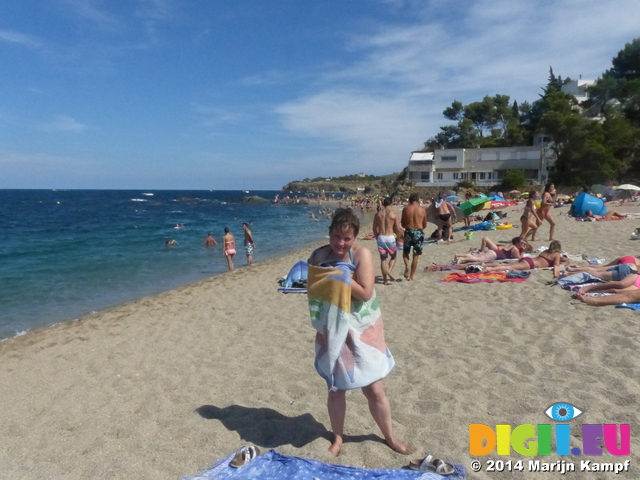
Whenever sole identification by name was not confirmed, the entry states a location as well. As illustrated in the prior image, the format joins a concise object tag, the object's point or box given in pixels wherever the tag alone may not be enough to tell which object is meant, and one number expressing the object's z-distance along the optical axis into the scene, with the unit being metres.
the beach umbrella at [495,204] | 22.65
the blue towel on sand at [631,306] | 5.12
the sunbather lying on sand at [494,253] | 8.70
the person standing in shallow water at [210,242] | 18.41
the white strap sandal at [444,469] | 2.55
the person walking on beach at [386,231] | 7.71
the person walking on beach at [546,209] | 10.70
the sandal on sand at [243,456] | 2.75
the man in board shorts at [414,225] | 7.89
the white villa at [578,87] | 59.34
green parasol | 15.59
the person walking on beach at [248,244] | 13.06
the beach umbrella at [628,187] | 23.40
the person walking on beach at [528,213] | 10.41
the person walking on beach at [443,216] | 13.02
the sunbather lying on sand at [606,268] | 6.20
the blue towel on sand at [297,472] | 2.55
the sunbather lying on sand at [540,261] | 7.62
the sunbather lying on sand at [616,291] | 5.31
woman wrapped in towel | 2.57
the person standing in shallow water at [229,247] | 12.56
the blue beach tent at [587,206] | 16.28
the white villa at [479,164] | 43.72
